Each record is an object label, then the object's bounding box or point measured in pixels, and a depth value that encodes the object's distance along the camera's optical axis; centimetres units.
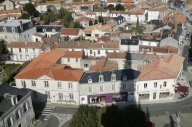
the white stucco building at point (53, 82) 5451
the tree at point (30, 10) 11888
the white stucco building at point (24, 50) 7494
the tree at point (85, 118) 3872
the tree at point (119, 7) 12838
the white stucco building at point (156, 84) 5459
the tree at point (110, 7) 12879
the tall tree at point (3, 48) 7438
